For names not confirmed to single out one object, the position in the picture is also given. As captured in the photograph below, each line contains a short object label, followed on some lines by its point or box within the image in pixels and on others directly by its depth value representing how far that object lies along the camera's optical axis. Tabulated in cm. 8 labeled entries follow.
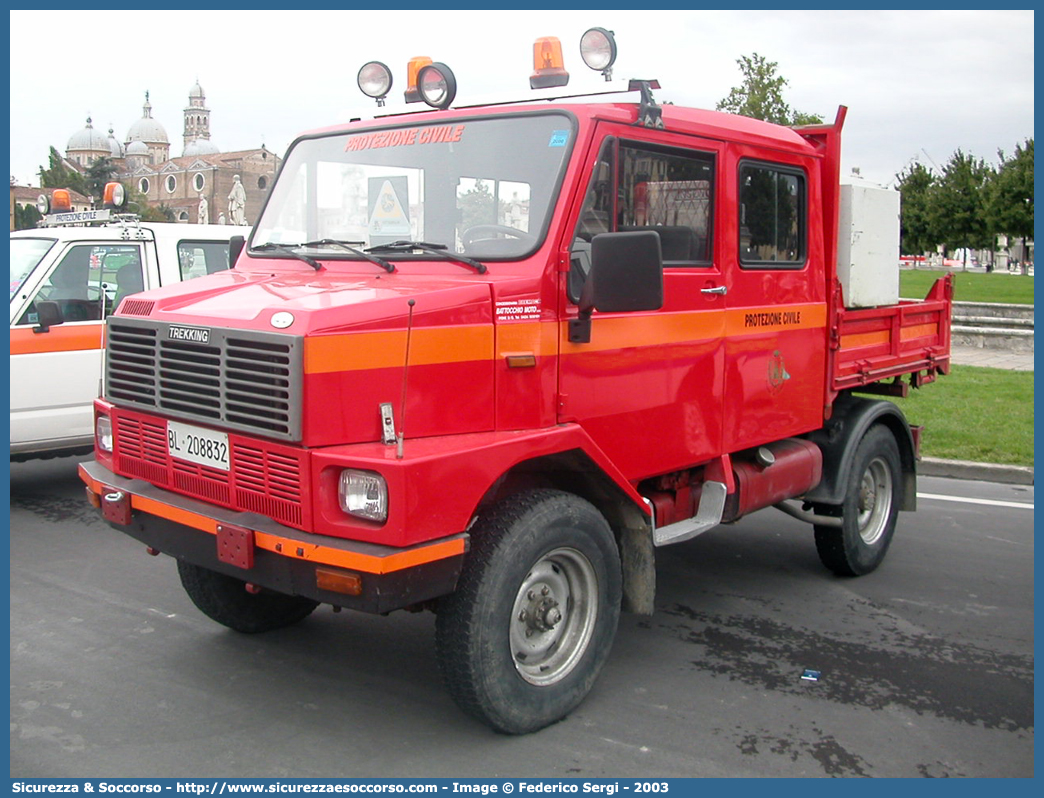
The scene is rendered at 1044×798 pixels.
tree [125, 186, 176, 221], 7831
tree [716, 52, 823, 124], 2059
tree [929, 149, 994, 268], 4403
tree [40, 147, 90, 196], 8119
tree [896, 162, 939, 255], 4406
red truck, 370
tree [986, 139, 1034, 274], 3969
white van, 779
